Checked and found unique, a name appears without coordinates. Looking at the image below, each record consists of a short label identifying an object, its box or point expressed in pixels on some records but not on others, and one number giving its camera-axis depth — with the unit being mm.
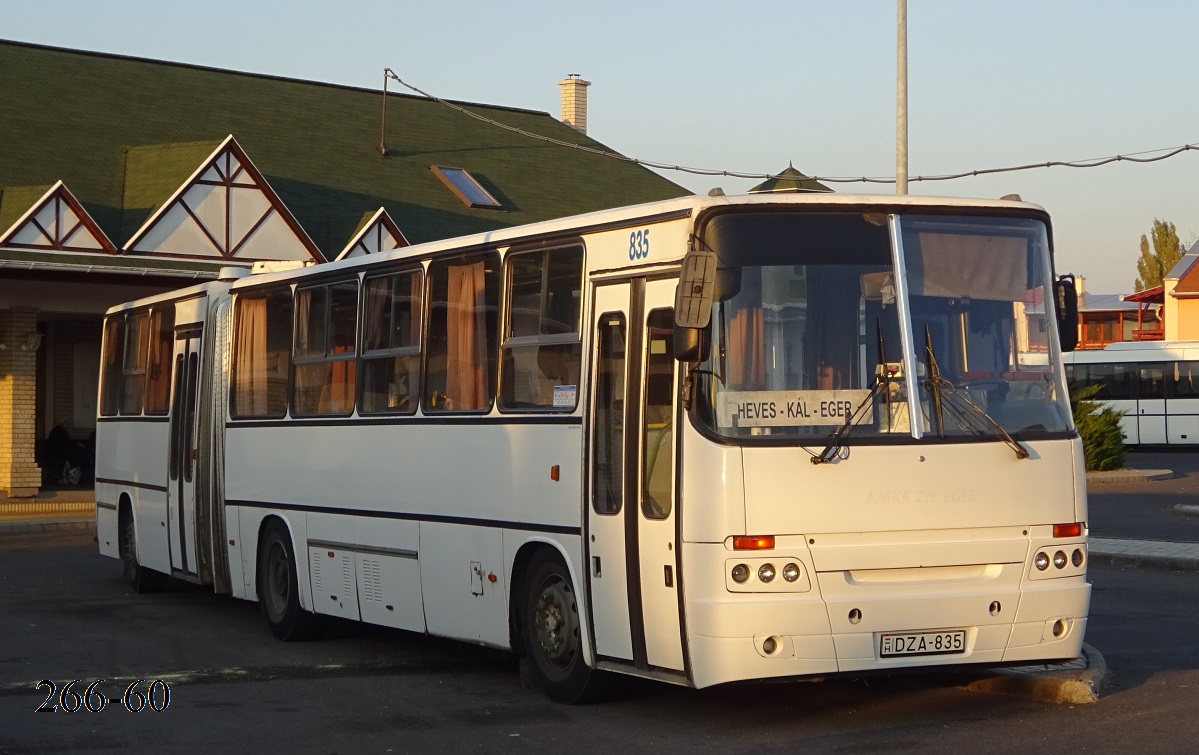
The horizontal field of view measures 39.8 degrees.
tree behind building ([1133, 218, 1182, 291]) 92375
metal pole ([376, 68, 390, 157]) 38938
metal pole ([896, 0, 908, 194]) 19859
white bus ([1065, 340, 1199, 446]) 47188
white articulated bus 8891
